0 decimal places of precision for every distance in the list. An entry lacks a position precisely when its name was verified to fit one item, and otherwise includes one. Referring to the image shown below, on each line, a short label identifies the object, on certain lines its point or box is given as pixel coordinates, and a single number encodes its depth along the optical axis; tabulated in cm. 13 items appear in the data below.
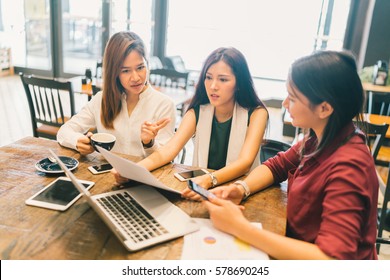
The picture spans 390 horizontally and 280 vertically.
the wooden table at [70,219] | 88
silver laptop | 91
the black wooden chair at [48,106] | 278
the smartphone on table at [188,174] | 136
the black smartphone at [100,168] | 138
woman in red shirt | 86
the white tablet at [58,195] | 110
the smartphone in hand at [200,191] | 102
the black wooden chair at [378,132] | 223
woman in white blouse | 178
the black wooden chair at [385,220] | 180
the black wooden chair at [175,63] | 570
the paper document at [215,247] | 89
